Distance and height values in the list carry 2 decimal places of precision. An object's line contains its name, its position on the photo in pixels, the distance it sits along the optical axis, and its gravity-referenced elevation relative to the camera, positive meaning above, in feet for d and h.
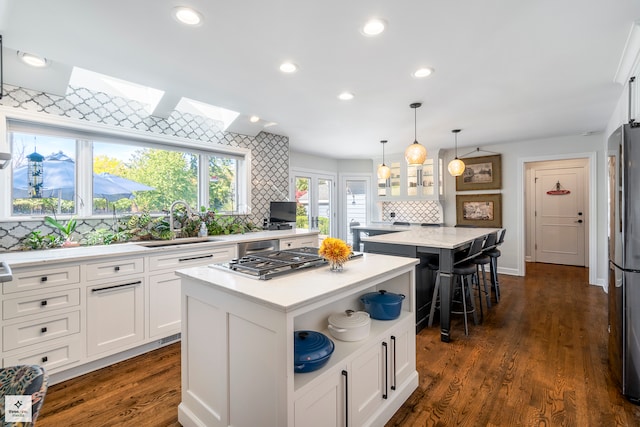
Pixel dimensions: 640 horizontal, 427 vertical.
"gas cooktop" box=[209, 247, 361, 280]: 5.34 -0.98
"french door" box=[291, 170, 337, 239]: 20.68 +0.93
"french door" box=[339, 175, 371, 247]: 23.41 +1.11
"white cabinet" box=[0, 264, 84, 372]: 6.63 -2.37
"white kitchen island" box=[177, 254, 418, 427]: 4.11 -2.33
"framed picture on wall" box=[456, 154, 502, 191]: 18.24 +2.37
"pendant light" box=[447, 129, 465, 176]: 14.95 +2.26
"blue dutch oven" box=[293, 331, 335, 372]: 4.44 -2.10
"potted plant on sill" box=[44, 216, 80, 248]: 8.82 -0.37
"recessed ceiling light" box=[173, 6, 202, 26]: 5.80 +3.93
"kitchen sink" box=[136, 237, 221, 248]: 9.82 -0.94
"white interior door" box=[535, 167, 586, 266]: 20.59 -0.29
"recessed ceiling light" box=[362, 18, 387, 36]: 6.20 +3.93
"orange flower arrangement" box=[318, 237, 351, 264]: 5.61 -0.71
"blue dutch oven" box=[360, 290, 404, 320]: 6.27 -1.94
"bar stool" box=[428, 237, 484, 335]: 9.79 -1.99
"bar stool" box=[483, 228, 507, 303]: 13.00 -2.59
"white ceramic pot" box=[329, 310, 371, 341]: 5.44 -2.07
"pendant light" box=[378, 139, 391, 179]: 17.25 +2.34
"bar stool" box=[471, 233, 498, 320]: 11.52 -1.80
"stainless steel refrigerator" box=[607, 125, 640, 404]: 6.33 -0.98
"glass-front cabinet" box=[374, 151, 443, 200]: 19.67 +2.18
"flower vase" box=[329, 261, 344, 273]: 5.75 -1.02
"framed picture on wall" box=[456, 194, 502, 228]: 18.29 +0.15
